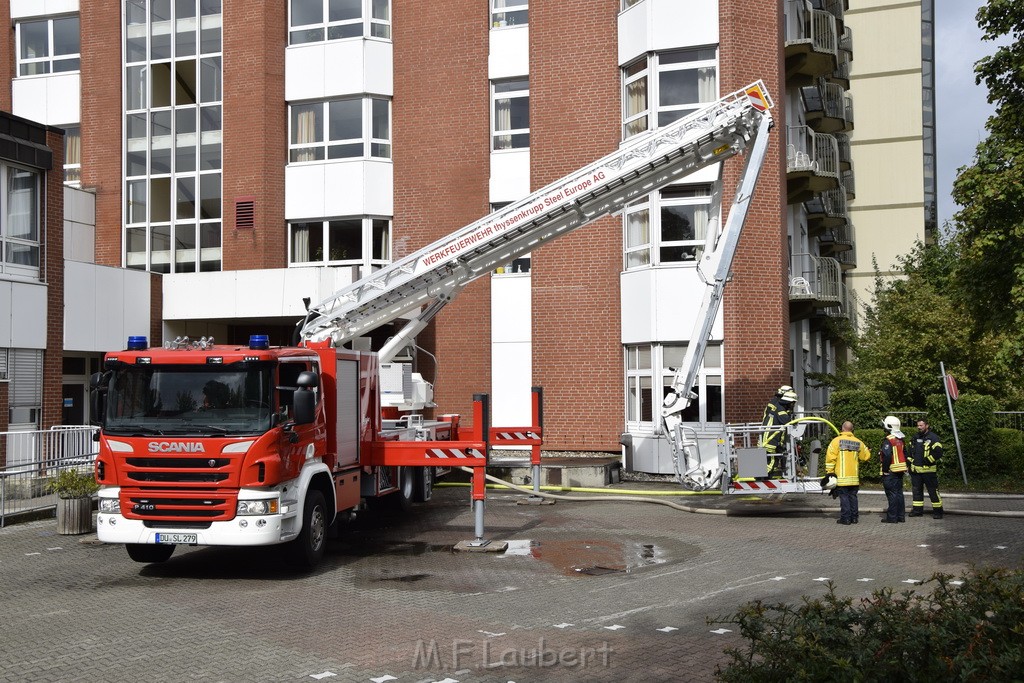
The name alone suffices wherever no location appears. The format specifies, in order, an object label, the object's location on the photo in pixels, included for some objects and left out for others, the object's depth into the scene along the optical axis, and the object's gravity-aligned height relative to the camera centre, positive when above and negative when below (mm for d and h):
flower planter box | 14047 -2165
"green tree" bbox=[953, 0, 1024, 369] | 9570 +1825
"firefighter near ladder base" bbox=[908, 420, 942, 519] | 14984 -1691
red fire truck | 10445 -437
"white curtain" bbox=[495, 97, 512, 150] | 23344 +5997
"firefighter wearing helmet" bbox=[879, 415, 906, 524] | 14484 -1766
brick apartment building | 20938 +5000
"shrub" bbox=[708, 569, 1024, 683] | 4414 -1365
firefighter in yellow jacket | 14344 -1604
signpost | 18516 -559
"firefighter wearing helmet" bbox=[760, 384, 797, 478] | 15828 -1102
